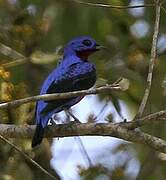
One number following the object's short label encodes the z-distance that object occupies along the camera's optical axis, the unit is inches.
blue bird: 347.9
